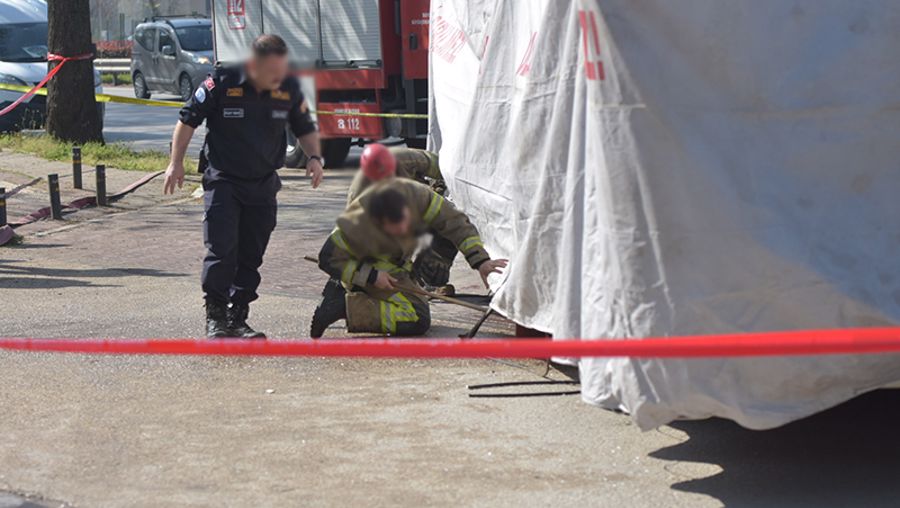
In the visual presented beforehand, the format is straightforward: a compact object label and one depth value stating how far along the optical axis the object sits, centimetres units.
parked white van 1903
